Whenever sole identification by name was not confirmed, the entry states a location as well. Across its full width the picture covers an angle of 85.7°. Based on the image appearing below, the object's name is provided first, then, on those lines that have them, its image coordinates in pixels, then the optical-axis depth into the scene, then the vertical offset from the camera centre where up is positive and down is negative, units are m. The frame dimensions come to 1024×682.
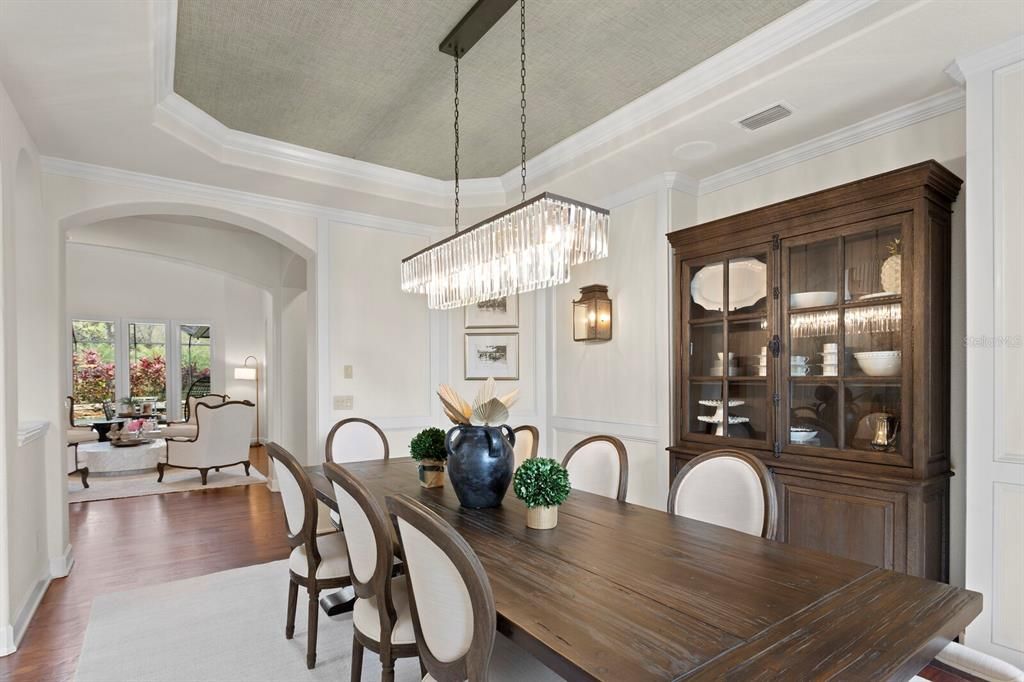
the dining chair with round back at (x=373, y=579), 1.67 -0.78
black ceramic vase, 2.15 -0.50
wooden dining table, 1.06 -0.64
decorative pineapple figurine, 2.45 +0.29
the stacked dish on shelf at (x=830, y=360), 2.68 -0.13
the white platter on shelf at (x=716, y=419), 3.07 -0.49
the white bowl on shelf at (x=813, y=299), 2.70 +0.17
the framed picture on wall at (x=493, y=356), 4.71 -0.17
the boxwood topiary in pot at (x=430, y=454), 2.59 -0.55
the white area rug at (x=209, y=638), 2.32 -1.42
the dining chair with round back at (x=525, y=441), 3.36 -0.65
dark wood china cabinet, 2.36 -0.13
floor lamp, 9.59 -0.61
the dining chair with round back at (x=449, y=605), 1.19 -0.63
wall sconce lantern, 3.92 +0.15
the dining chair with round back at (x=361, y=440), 3.69 -0.71
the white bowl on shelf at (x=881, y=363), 2.46 -0.13
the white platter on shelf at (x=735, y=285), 3.02 +0.28
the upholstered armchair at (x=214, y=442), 6.25 -1.20
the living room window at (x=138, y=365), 9.06 -0.46
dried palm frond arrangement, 2.15 -0.28
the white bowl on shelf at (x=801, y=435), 2.74 -0.51
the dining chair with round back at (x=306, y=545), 2.27 -0.89
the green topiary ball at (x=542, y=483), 1.87 -0.50
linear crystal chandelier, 2.29 +0.43
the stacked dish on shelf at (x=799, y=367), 2.79 -0.17
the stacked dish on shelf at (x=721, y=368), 3.11 -0.19
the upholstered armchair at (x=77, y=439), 6.07 -1.30
